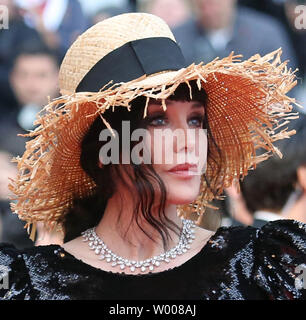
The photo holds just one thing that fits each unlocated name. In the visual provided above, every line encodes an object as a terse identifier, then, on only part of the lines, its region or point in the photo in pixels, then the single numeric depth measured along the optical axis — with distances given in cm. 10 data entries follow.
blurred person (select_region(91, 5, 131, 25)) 866
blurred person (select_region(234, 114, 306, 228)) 610
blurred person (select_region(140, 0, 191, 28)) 859
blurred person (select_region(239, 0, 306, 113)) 878
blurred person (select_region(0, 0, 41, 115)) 848
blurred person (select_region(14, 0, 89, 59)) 866
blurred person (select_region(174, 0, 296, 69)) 837
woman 434
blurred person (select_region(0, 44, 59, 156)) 825
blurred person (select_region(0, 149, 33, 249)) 722
